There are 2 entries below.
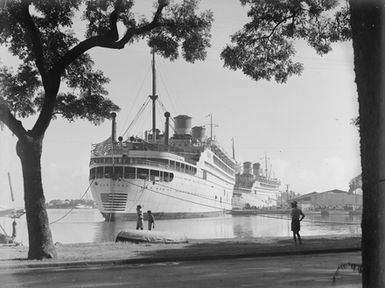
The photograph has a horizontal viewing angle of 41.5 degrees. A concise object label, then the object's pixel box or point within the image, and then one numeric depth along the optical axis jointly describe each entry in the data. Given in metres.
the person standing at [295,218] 17.35
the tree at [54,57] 12.47
